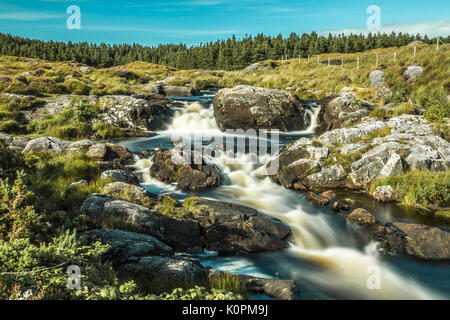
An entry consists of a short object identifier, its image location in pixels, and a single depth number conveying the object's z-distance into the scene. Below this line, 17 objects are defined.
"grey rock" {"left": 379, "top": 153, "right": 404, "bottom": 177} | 12.73
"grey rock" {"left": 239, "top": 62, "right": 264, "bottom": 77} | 68.47
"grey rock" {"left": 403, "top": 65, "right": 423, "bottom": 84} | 25.53
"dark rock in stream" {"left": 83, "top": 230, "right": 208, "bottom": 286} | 5.80
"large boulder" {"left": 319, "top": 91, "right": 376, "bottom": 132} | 20.69
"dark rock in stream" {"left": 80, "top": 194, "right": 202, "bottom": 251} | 7.79
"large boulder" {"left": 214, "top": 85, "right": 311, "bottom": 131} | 22.11
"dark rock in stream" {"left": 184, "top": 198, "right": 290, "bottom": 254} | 8.60
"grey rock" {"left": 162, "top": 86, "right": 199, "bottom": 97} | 38.03
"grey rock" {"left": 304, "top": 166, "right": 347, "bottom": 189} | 13.55
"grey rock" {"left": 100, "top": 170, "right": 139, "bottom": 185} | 11.05
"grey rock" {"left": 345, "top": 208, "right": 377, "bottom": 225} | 10.18
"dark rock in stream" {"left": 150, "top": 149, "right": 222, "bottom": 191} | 13.52
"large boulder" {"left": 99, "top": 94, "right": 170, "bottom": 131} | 22.28
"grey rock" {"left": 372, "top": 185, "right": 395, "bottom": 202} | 11.99
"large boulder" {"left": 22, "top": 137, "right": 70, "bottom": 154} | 13.41
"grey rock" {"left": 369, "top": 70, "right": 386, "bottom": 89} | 27.40
